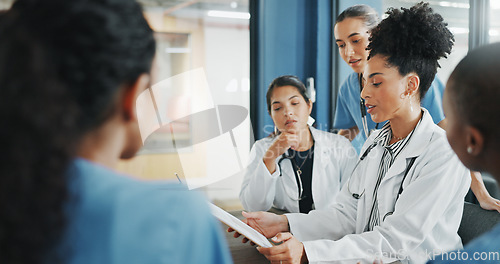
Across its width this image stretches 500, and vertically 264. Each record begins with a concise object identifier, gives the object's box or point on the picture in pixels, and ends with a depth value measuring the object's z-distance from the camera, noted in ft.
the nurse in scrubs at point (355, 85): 5.75
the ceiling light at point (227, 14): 9.94
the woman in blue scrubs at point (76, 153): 1.33
